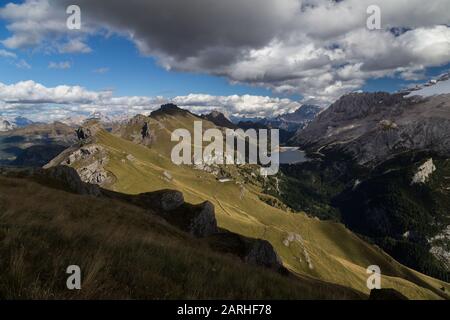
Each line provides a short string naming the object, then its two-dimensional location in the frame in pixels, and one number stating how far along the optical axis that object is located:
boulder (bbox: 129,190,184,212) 78.50
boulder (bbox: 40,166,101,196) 60.91
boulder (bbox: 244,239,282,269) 48.72
